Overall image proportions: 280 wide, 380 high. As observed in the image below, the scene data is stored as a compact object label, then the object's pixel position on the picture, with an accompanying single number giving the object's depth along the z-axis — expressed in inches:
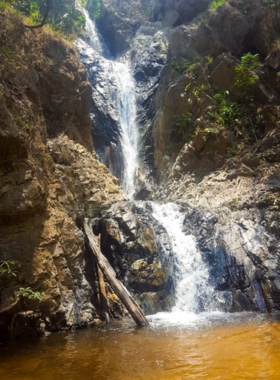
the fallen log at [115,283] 308.7
